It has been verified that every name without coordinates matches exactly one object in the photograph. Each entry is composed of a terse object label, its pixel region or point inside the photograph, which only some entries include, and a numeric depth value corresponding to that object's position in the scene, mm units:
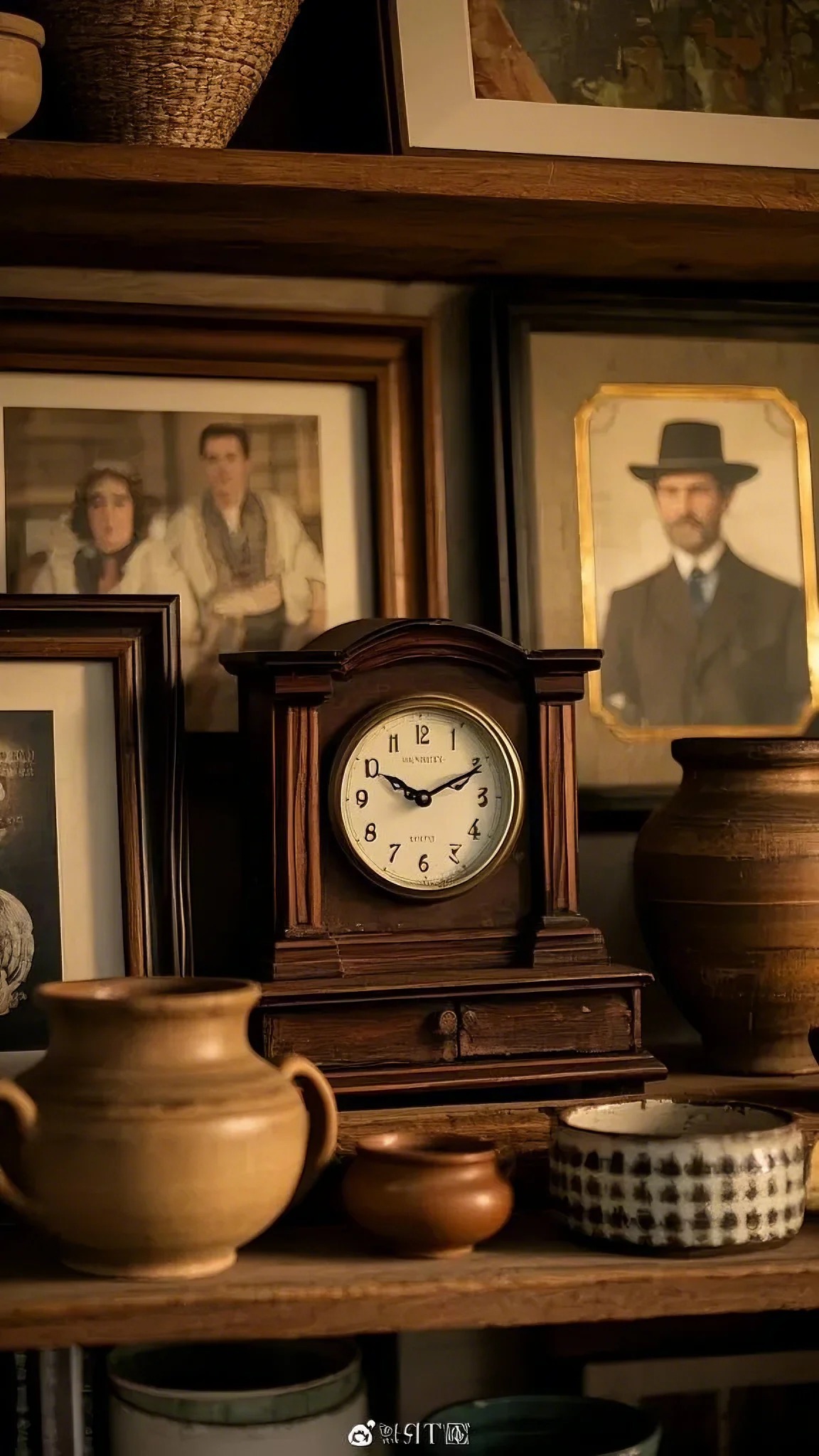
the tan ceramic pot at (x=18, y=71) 1130
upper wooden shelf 1139
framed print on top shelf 1283
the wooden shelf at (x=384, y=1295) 959
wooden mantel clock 1146
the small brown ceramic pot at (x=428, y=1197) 1021
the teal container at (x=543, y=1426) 1181
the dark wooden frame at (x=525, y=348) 1393
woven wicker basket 1147
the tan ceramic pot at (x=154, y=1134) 962
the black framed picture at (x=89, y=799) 1207
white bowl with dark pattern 1015
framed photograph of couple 1321
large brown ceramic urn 1211
